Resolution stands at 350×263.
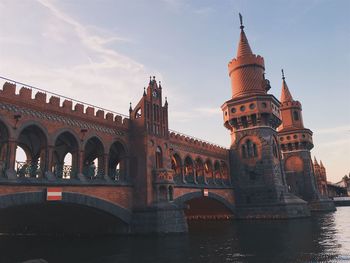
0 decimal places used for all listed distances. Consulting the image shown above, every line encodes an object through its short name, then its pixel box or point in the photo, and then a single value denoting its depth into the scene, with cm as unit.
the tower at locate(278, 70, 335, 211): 5459
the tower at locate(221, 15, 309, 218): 3981
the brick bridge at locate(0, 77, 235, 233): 1894
